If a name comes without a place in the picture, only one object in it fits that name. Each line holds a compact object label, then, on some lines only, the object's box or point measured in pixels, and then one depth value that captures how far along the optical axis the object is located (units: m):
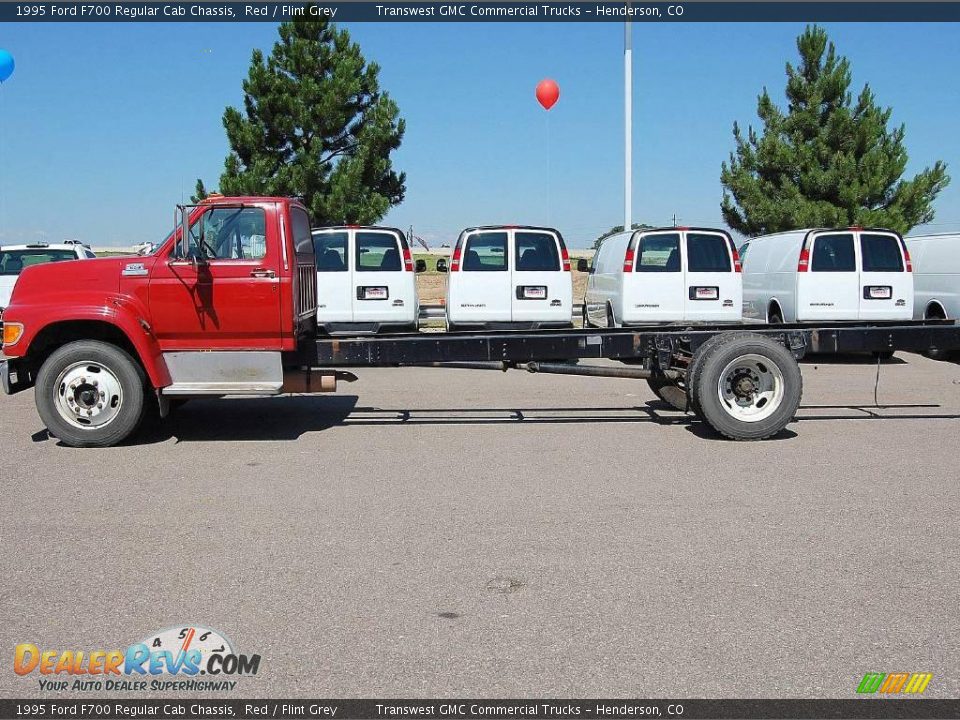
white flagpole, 23.47
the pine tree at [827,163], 25.89
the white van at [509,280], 14.11
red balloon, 27.27
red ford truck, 8.76
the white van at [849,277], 15.02
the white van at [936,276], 15.41
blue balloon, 20.92
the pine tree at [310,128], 26.42
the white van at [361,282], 14.62
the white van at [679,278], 14.45
